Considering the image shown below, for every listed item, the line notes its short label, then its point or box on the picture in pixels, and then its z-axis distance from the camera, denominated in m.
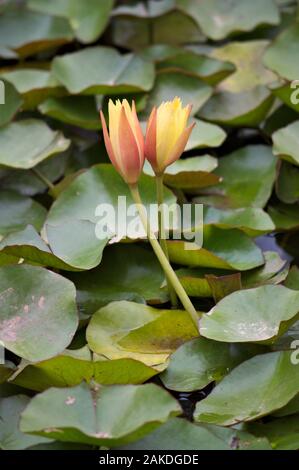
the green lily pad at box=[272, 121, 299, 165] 2.43
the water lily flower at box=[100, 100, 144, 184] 2.09
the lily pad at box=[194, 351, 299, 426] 2.11
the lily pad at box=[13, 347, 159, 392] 2.12
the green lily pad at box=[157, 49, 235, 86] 2.66
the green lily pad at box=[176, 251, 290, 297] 2.28
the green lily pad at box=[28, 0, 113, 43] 2.86
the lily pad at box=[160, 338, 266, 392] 2.18
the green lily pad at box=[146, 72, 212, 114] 2.63
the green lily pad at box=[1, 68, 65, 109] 2.61
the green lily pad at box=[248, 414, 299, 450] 2.09
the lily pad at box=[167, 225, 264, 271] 2.29
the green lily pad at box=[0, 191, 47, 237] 2.43
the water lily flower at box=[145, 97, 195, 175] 2.10
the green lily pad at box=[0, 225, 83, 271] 2.23
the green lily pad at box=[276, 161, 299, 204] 2.48
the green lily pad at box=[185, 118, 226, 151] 2.50
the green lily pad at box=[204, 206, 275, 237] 2.35
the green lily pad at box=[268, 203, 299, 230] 2.44
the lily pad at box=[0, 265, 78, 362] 2.17
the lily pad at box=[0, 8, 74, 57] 2.85
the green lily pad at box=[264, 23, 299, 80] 2.61
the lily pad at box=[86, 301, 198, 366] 2.21
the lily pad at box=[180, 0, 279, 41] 2.82
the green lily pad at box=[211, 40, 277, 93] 2.71
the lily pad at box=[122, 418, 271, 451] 2.06
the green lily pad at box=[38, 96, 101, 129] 2.58
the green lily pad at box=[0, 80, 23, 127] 2.55
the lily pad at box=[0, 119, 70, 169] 2.48
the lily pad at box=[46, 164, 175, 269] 2.29
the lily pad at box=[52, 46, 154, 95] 2.59
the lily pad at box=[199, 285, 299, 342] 2.16
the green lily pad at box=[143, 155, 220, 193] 2.44
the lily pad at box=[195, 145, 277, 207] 2.50
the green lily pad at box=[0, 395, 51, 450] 2.07
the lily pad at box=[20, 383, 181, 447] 2.01
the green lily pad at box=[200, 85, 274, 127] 2.60
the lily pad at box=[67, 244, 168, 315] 2.30
